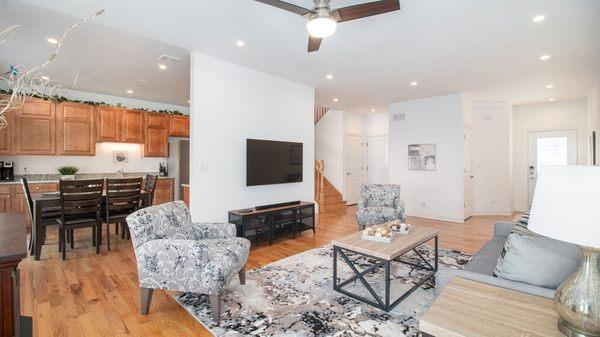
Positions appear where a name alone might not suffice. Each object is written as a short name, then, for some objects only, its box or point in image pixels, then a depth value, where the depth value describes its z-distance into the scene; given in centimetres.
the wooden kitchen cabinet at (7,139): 481
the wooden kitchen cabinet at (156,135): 643
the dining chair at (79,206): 350
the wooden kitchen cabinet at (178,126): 678
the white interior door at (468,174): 615
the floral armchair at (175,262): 216
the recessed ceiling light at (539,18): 288
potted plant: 543
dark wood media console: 407
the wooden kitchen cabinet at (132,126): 607
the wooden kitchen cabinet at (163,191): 628
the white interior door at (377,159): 851
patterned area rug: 209
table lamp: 90
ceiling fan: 212
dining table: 347
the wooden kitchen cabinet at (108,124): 577
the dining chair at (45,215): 358
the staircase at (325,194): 700
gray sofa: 141
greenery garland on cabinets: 497
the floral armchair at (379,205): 442
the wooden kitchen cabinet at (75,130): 535
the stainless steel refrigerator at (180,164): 645
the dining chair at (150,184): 455
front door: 655
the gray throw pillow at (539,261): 143
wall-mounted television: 445
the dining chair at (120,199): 389
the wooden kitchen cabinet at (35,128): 498
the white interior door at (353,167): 819
